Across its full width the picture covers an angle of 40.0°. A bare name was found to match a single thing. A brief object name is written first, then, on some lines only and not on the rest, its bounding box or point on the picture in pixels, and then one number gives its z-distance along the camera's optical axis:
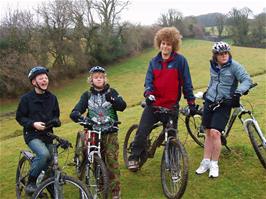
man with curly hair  5.75
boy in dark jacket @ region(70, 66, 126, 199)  5.54
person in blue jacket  5.88
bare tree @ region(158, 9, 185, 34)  63.84
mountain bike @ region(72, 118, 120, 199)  5.16
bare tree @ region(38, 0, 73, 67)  36.66
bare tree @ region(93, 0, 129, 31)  45.29
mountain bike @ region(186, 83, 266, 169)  5.86
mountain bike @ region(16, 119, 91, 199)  4.46
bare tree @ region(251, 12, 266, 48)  59.72
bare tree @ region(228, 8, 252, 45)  61.72
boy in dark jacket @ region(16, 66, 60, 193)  5.33
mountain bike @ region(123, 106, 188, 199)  5.12
